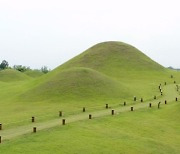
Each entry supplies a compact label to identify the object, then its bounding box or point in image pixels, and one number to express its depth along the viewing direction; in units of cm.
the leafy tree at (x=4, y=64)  15021
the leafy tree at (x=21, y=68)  12688
